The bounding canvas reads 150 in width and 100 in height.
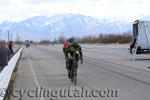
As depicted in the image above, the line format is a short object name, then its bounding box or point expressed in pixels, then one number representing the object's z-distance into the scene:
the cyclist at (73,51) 18.34
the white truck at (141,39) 38.03
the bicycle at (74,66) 18.23
